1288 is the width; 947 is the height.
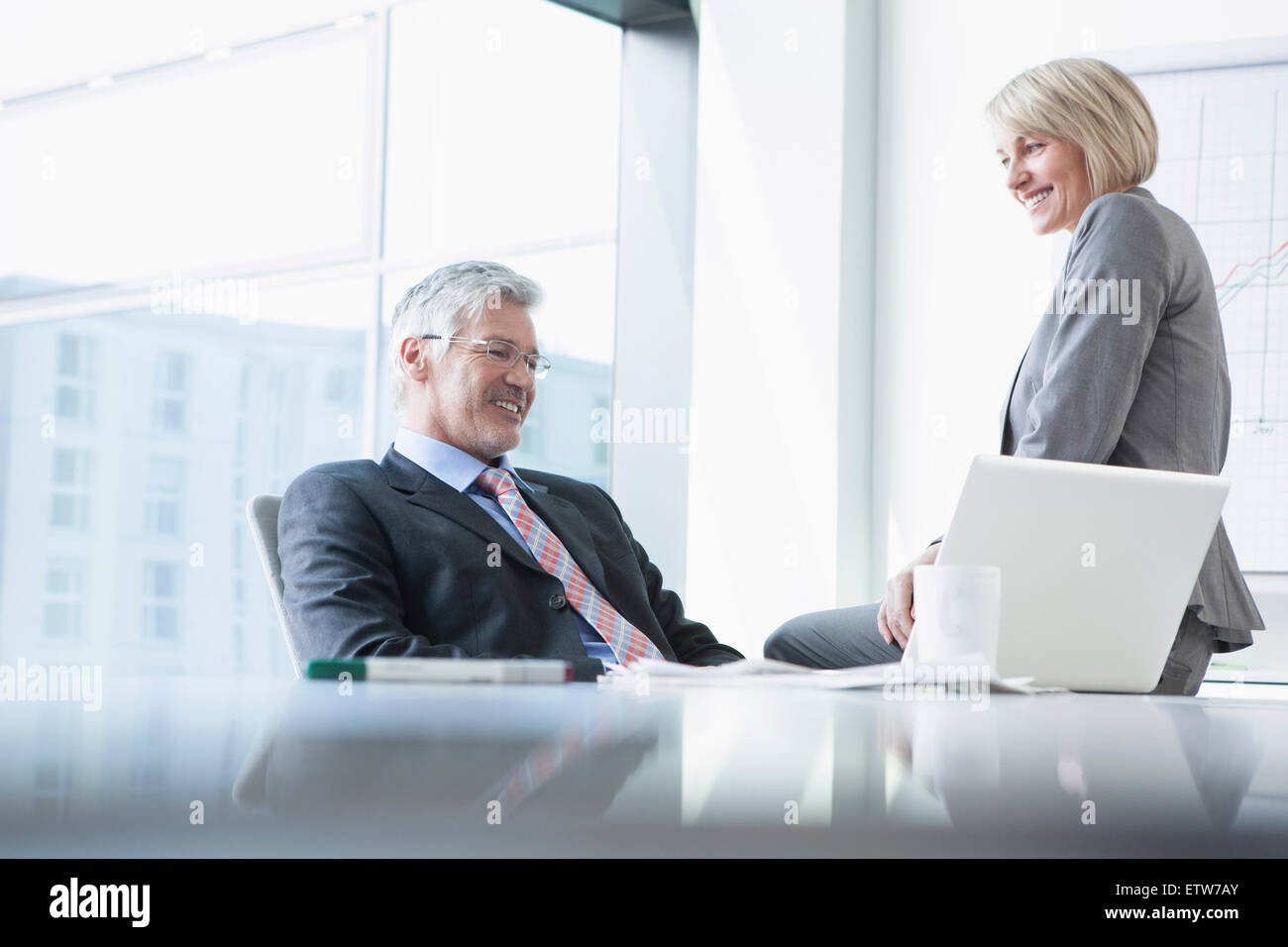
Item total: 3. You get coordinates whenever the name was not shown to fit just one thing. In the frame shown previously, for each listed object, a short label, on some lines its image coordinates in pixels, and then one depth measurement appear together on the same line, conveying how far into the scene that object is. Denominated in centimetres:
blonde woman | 157
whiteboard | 283
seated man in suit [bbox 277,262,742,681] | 158
